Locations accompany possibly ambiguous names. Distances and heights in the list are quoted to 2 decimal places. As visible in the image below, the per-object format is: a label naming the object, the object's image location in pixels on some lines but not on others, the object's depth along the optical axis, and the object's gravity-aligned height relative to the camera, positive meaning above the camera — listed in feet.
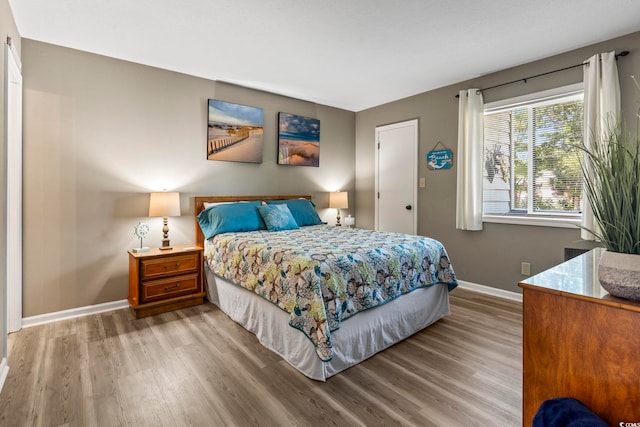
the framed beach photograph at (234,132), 12.59 +3.30
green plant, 2.97 +0.18
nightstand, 9.78 -2.20
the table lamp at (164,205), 10.41 +0.22
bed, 6.64 -1.83
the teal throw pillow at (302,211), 13.38 +0.06
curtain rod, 9.12 +4.69
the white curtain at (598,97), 9.04 +3.40
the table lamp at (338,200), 15.84 +0.62
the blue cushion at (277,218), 11.81 -0.22
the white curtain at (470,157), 12.10 +2.19
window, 10.36 +1.96
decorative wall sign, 13.26 +2.34
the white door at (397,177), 14.76 +1.74
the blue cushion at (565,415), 2.68 -1.78
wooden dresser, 2.89 -1.32
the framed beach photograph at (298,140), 14.60 +3.45
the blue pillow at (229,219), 11.19 -0.26
